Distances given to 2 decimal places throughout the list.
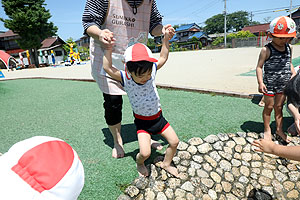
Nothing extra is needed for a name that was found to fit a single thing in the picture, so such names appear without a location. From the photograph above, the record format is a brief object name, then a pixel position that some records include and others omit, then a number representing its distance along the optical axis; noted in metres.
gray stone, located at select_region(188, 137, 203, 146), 2.55
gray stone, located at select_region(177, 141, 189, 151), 2.48
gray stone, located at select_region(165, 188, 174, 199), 1.93
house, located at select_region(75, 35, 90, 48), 54.66
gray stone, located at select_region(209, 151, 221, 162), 2.37
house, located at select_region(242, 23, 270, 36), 44.89
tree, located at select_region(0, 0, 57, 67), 20.64
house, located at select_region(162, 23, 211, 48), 46.66
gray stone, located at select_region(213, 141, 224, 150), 2.51
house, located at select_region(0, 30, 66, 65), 31.50
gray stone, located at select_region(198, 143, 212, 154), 2.44
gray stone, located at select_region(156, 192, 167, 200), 1.90
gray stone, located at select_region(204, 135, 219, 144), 2.59
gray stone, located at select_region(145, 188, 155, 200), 1.89
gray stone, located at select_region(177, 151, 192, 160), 2.35
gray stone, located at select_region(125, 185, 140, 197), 1.87
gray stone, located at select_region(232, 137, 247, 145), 2.61
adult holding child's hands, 1.87
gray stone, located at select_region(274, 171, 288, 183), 2.16
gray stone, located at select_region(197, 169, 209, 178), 2.16
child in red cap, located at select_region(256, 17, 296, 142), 2.47
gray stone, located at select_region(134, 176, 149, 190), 1.96
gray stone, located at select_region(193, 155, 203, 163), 2.32
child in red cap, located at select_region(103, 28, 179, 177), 1.87
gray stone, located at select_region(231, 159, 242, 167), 2.34
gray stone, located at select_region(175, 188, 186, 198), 1.94
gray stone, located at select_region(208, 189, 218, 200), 2.01
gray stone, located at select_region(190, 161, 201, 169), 2.24
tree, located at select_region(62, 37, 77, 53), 32.94
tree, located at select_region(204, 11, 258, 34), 68.56
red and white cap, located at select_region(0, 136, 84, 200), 0.66
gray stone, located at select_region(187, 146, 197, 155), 2.42
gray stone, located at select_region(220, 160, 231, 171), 2.28
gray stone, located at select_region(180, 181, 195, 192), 2.00
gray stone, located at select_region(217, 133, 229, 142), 2.64
